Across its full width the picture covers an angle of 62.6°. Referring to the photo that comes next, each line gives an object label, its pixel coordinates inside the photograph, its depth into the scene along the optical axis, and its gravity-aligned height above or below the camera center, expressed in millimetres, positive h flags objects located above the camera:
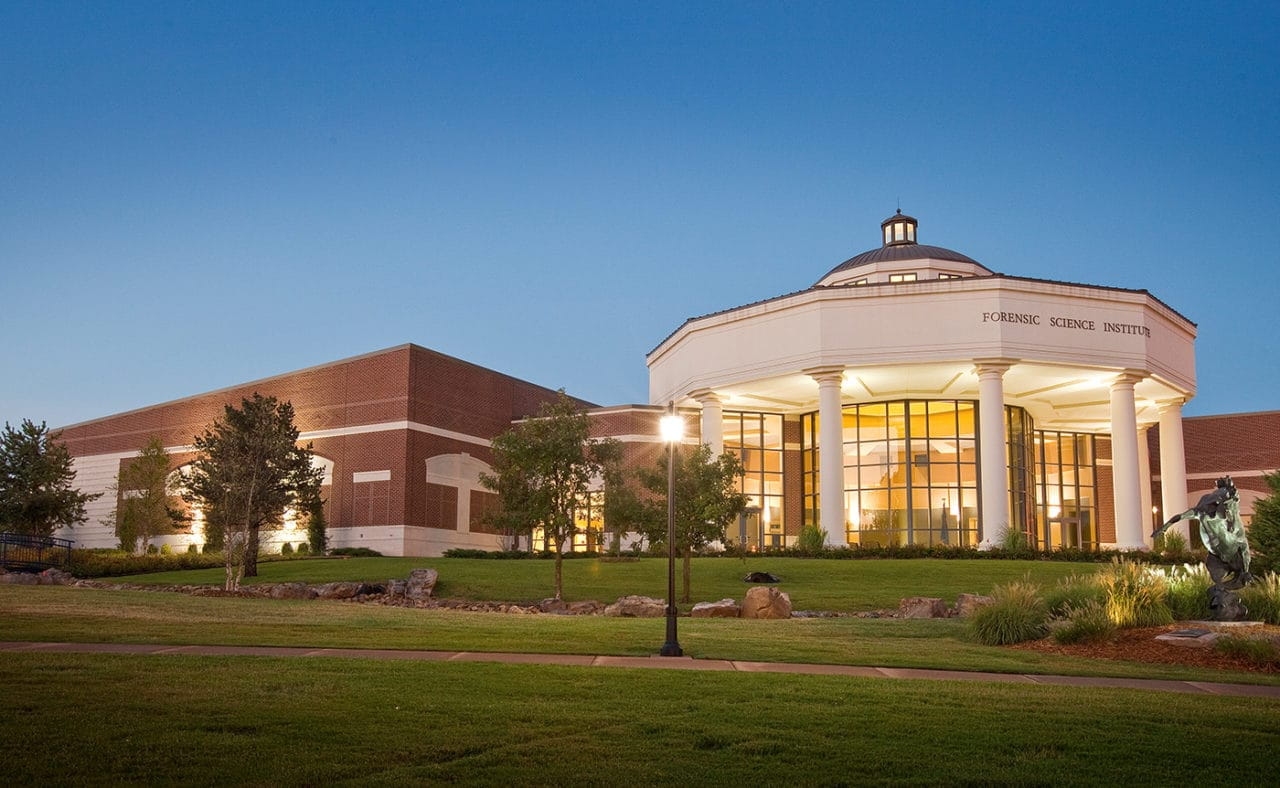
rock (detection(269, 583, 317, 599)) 31250 -1684
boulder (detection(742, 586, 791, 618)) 24906 -1587
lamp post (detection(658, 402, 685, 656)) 15305 +334
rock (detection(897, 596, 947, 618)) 25219 -1718
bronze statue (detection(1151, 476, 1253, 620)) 18609 -174
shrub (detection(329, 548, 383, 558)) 47656 -800
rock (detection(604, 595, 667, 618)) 26125 -1795
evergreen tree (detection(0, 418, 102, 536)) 46594 +2212
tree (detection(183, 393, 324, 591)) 34344 +2063
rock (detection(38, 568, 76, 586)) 33531 -1429
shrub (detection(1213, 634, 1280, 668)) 15336 -1635
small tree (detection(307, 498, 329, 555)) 49719 +99
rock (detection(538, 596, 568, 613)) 28391 -1889
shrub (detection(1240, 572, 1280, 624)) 18656 -1099
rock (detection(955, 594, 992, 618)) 23491 -1507
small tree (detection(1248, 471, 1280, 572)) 26406 +285
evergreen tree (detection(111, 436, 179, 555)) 52875 +1732
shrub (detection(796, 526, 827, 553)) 41656 -87
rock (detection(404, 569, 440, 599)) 31141 -1452
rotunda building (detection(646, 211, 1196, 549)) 42781 +6470
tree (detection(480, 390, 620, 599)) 30422 +1967
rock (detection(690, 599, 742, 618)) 25297 -1775
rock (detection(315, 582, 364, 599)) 31250 -1649
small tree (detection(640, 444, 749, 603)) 29797 +966
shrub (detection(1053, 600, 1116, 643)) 17625 -1519
